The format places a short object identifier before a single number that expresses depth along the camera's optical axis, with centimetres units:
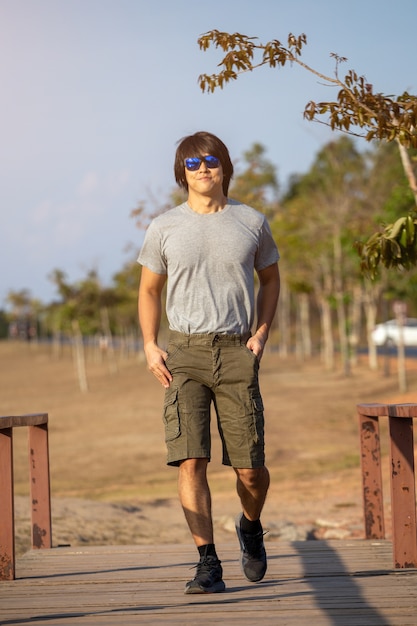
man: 831
